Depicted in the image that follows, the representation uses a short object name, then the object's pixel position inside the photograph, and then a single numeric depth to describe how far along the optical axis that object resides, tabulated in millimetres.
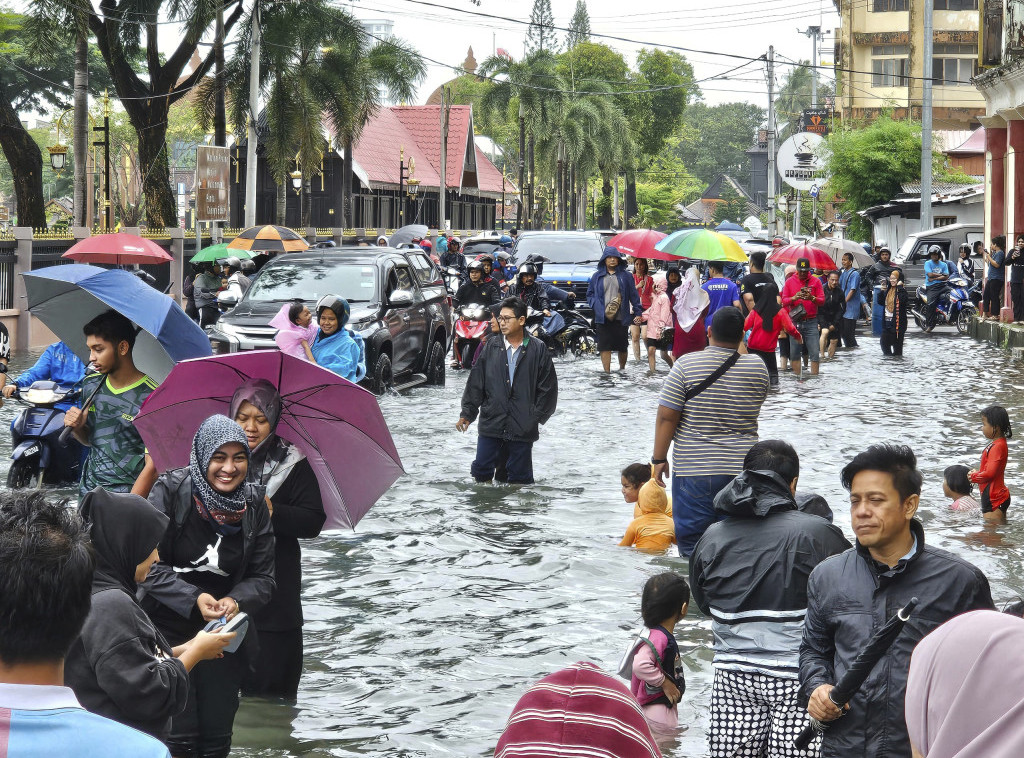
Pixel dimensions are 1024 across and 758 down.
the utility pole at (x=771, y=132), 63531
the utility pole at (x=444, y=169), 64875
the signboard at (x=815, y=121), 70631
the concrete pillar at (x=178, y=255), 32250
